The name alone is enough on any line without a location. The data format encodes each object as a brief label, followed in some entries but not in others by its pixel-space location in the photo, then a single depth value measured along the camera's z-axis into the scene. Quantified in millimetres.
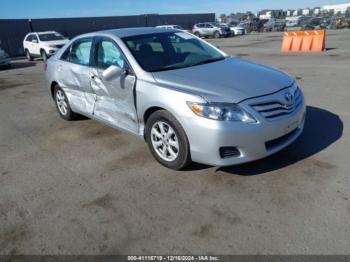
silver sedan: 3082
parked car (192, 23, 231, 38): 33000
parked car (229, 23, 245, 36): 36594
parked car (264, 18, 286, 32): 39562
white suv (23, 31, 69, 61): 17641
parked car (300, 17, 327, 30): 33875
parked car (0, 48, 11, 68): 16188
